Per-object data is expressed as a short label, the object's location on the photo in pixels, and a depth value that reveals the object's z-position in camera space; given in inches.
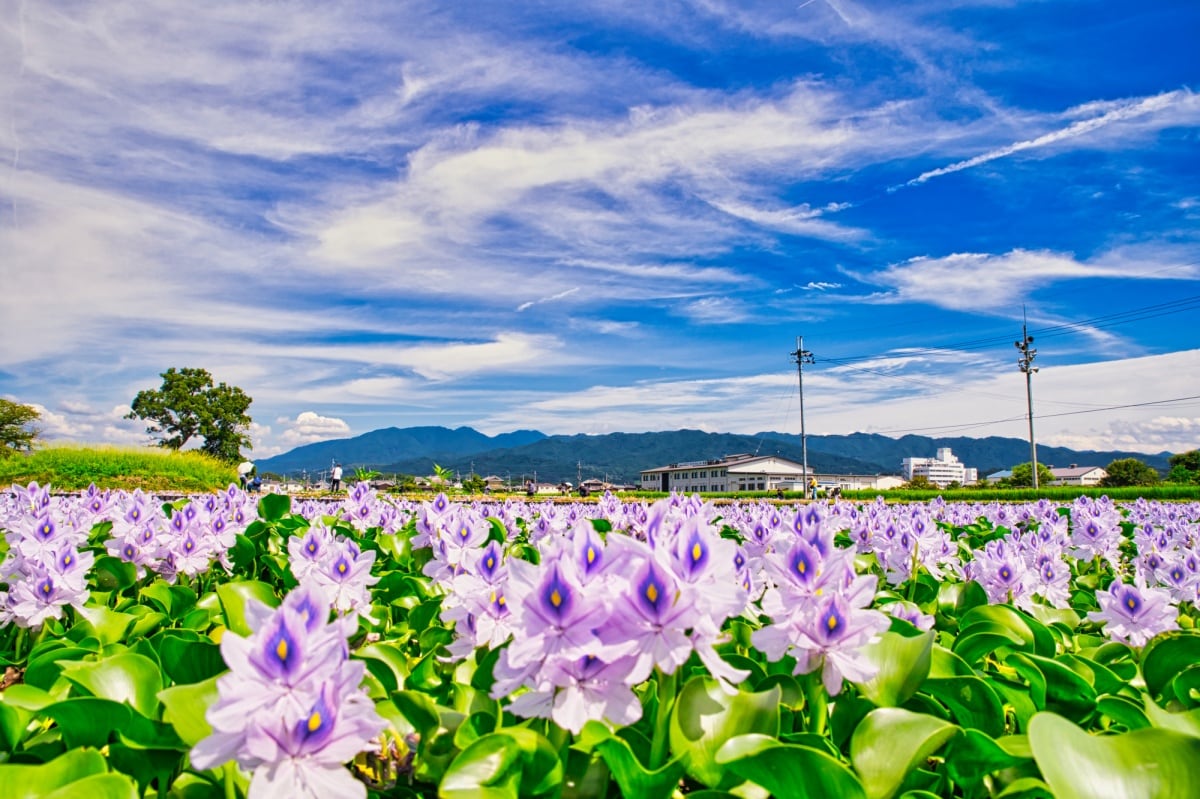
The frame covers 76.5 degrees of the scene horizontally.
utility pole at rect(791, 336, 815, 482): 2231.8
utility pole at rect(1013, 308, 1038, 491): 1888.4
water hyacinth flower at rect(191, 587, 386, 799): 42.8
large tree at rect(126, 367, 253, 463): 2220.7
